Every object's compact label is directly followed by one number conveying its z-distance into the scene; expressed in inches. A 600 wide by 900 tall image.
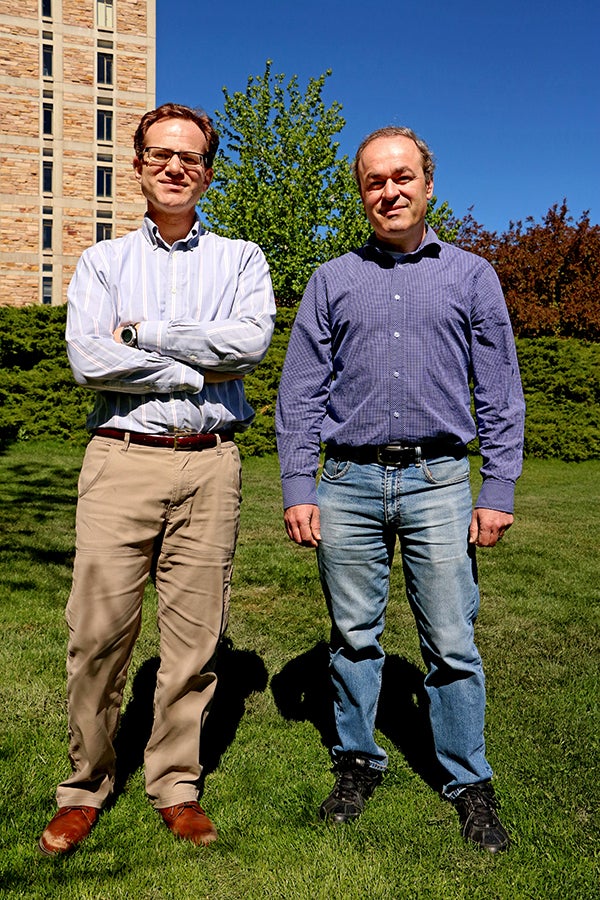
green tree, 1133.7
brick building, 1699.1
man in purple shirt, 114.6
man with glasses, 110.8
